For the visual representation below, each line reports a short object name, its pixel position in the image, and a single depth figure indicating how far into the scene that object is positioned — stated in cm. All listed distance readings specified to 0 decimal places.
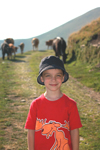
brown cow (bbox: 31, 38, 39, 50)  4200
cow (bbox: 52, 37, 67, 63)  1995
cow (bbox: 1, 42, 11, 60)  2634
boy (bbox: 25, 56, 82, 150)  265
